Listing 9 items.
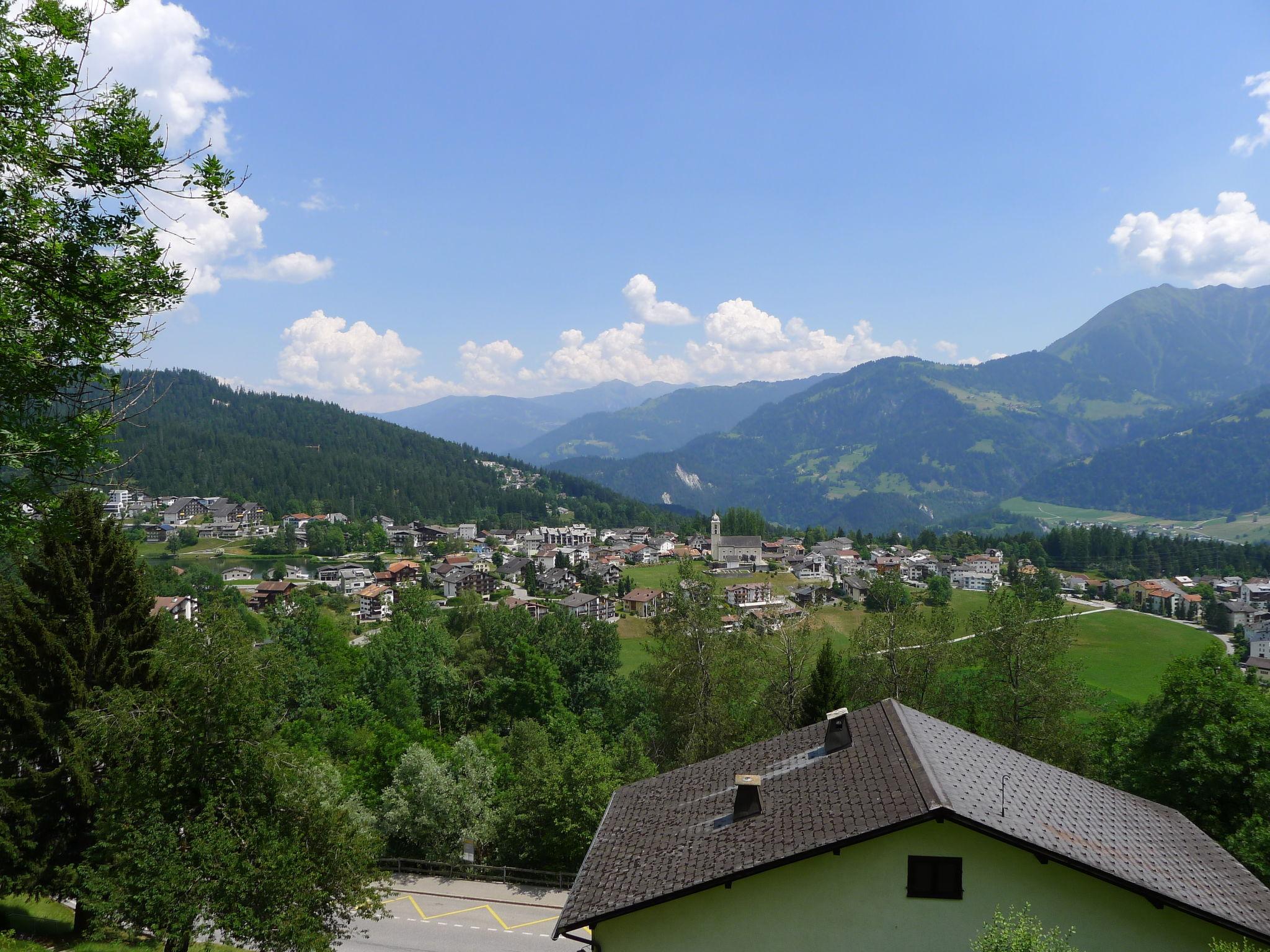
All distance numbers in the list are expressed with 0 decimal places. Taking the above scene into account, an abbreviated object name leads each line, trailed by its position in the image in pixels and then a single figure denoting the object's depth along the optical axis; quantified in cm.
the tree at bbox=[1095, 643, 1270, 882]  1691
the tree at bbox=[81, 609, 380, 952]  1142
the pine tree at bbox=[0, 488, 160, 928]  1466
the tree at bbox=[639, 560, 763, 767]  3000
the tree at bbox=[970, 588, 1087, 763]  2575
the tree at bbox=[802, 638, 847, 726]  2645
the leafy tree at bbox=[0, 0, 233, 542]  781
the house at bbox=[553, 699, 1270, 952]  934
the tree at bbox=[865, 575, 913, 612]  8300
